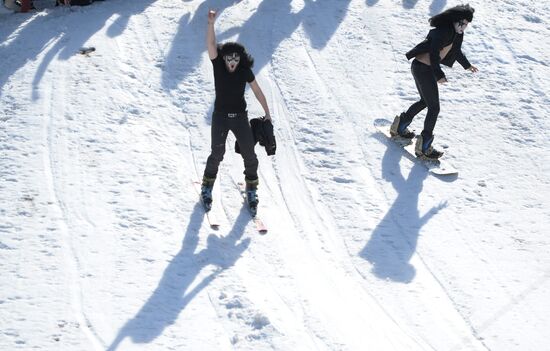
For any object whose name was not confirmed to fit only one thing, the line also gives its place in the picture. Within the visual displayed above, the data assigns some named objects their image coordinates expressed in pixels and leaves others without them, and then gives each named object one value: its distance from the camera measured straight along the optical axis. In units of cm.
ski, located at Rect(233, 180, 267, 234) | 1920
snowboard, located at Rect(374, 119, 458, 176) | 2227
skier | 1812
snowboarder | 2148
